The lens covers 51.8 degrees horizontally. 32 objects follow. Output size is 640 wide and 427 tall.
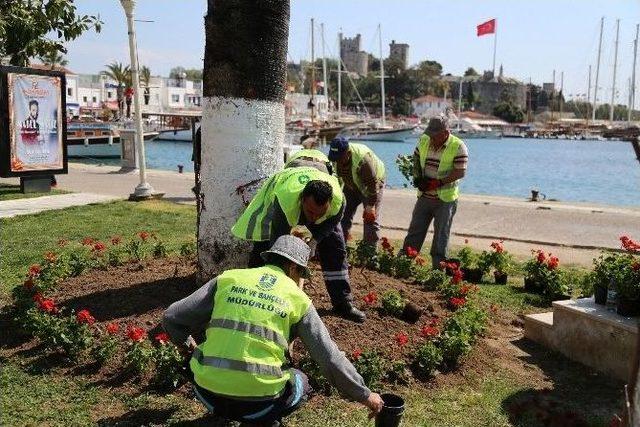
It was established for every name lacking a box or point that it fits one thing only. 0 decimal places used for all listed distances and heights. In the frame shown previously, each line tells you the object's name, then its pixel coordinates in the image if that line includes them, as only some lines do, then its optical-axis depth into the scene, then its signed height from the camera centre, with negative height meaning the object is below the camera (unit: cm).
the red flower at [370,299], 594 -161
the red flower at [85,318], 516 -158
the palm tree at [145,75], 8906 +572
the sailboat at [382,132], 9262 -163
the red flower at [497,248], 848 -160
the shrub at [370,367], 479 -179
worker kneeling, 336 -115
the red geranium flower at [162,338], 472 -159
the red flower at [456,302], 620 -175
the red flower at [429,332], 549 -175
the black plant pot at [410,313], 603 -175
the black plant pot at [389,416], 370 -165
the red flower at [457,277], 699 -163
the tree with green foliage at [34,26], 1198 +167
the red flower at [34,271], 654 -154
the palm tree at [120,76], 8231 +506
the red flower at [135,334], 479 -157
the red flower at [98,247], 706 -139
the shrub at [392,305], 611 -169
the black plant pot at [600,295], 593 -153
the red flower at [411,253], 771 -153
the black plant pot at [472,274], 851 -195
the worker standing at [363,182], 823 -78
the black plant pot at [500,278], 845 -198
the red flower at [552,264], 786 -166
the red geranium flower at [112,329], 508 -162
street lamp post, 1499 +35
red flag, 5086 +733
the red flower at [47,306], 527 -154
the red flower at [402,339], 511 -170
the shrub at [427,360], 517 -186
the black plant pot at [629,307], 549 -151
